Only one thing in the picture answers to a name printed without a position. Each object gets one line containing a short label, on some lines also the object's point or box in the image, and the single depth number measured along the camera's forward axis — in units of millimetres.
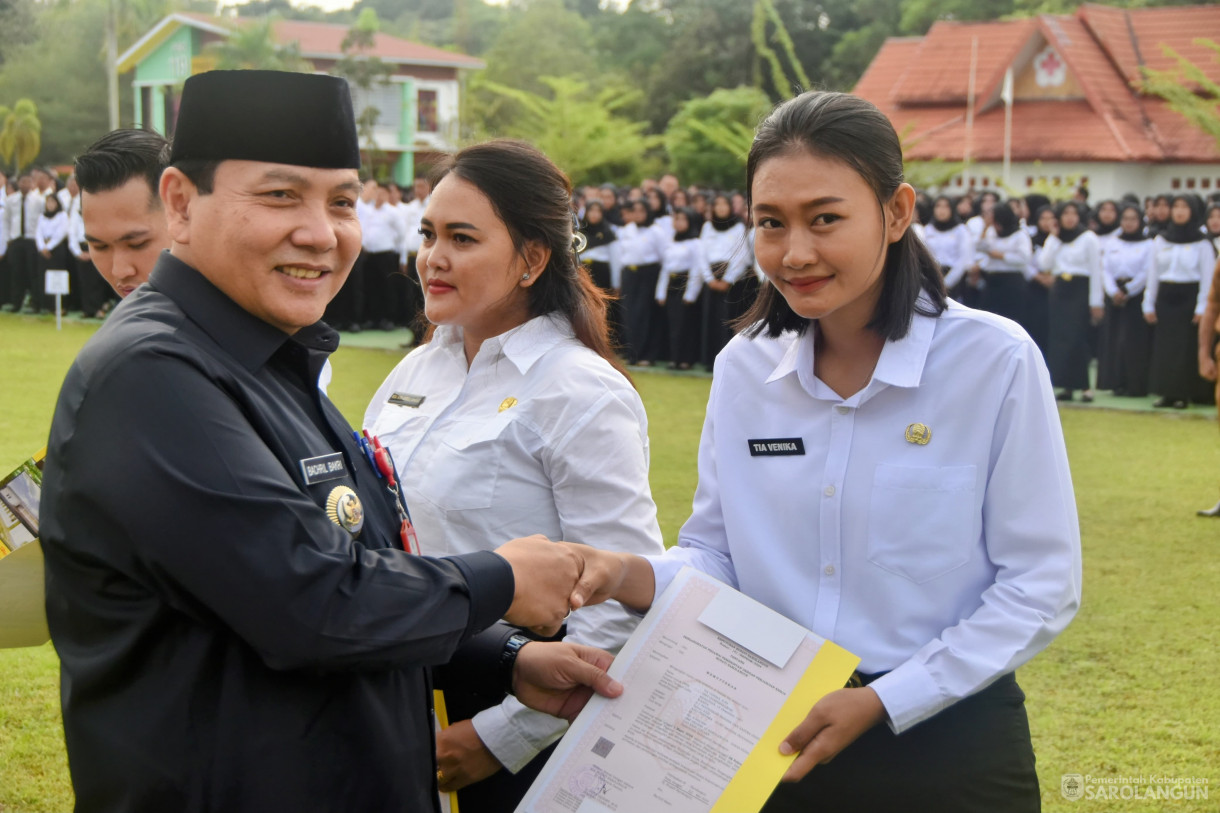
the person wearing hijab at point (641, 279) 15055
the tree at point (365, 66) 37344
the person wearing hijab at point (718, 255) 14289
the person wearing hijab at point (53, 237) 18609
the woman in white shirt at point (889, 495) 1932
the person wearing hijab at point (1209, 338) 7613
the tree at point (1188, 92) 19070
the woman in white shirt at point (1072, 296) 12562
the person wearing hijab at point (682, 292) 14609
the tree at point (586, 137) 33250
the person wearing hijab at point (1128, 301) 12734
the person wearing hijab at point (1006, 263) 13031
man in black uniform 1477
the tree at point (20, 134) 34156
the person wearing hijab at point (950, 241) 13297
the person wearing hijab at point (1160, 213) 12555
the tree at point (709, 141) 32250
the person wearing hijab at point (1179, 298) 12234
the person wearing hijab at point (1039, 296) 12914
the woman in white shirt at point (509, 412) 2445
